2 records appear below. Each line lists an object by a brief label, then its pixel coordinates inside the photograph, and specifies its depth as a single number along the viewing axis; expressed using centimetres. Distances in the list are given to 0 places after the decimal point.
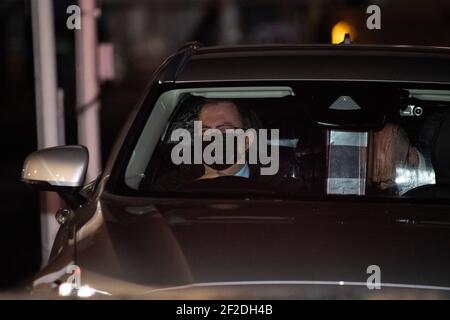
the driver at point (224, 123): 927
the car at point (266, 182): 673
